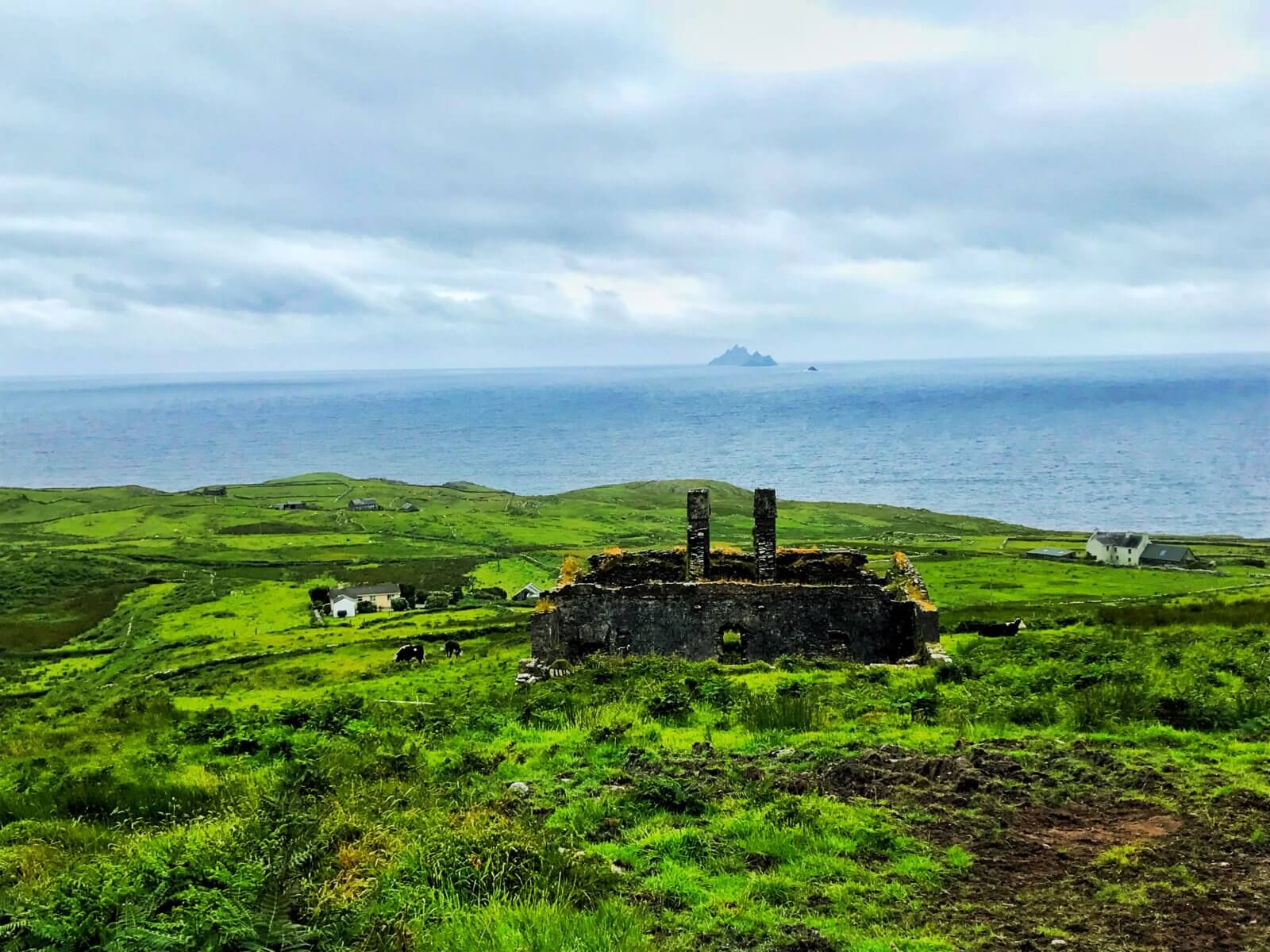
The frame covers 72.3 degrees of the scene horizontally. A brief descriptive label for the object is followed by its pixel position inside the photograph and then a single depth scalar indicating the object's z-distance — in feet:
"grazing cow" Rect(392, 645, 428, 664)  128.57
